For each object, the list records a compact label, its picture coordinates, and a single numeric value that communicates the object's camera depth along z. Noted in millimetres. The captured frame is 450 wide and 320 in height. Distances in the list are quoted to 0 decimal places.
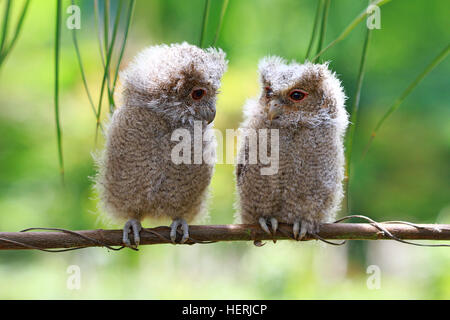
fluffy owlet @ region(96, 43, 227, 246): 1405
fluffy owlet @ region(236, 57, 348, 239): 1424
